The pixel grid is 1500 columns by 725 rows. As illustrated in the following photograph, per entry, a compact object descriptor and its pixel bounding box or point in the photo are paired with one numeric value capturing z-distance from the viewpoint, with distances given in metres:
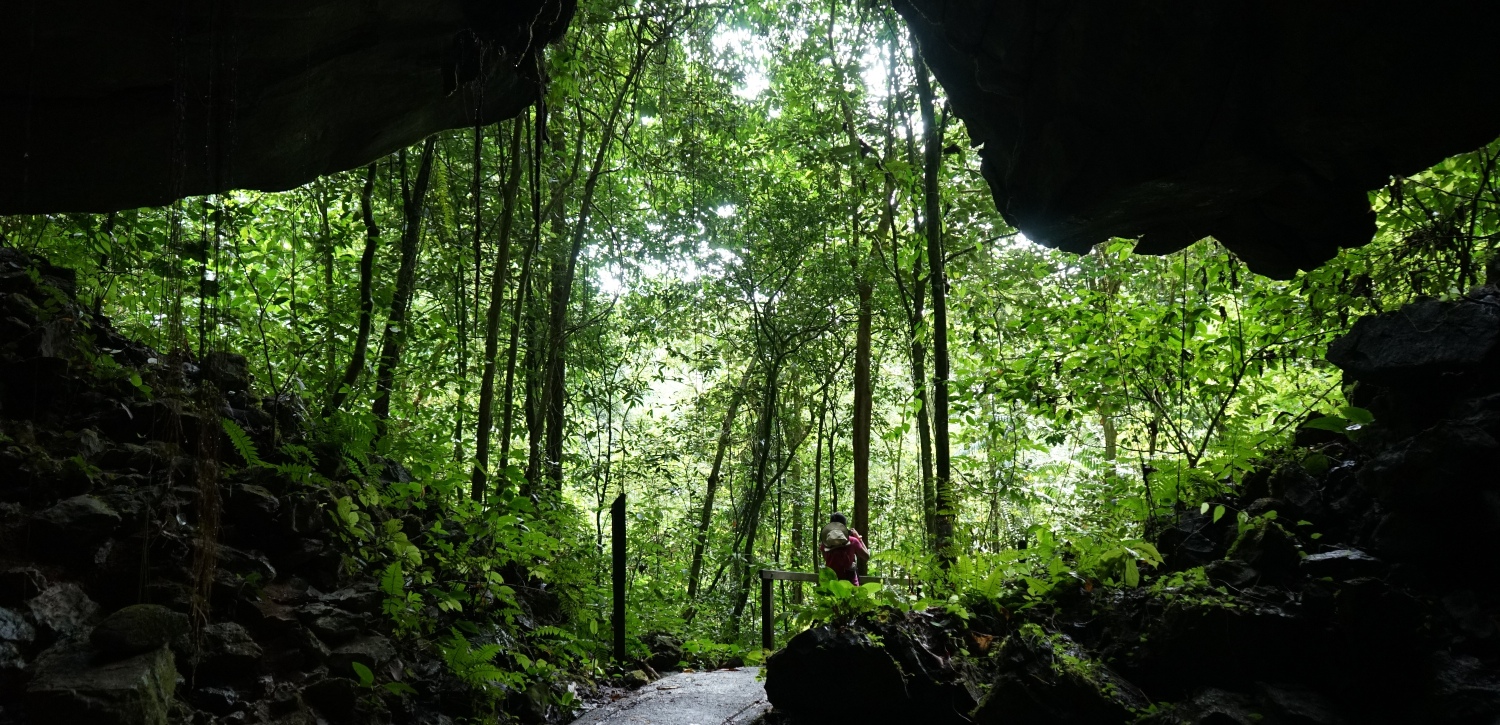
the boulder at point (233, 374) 5.86
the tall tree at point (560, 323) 8.68
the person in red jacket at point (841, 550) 10.21
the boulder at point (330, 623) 5.01
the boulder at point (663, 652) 9.29
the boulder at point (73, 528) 4.21
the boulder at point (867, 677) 5.39
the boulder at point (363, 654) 4.84
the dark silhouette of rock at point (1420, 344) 5.47
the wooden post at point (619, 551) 7.75
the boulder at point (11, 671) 3.48
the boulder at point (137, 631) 3.76
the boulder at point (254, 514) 5.39
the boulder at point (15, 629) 3.67
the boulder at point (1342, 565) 5.33
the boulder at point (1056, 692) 4.90
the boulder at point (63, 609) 3.87
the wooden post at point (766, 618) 9.92
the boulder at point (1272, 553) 5.51
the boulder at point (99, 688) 3.34
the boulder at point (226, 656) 4.24
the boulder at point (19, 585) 3.82
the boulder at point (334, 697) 4.56
